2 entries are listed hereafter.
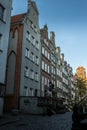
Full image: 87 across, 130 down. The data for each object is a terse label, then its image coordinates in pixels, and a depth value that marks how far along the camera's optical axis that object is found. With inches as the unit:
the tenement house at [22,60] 569.8
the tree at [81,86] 1483.9
